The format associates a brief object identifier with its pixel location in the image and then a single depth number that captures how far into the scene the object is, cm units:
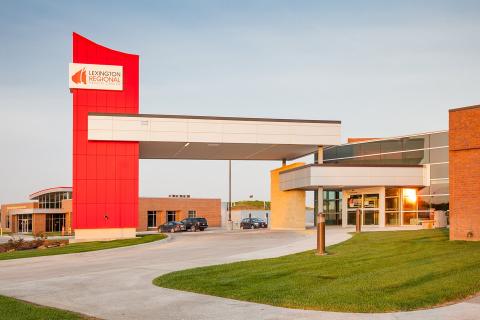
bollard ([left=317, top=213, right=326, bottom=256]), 1950
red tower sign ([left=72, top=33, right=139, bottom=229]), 3581
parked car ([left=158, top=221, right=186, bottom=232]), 5703
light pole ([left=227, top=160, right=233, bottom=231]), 6474
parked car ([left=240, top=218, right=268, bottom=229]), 5953
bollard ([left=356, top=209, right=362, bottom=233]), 3203
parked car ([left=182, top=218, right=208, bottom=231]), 5819
